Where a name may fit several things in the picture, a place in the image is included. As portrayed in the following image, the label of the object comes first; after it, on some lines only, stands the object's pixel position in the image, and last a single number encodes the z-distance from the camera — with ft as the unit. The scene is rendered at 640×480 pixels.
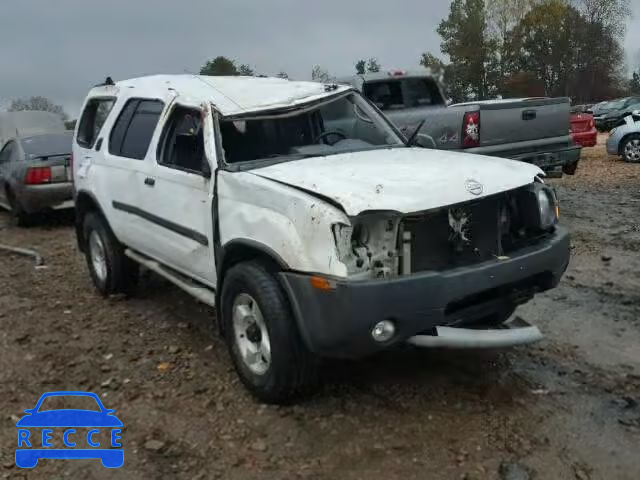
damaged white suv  10.59
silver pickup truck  26.61
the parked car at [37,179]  32.12
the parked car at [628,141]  47.67
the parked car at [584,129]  51.62
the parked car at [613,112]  91.61
